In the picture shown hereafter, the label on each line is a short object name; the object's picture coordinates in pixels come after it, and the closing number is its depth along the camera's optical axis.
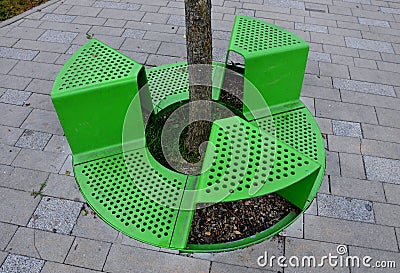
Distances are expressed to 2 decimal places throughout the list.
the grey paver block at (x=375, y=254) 2.61
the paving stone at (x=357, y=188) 3.01
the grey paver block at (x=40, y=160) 3.17
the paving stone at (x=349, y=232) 2.71
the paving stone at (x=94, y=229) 2.70
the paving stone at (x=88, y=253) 2.56
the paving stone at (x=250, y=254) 2.58
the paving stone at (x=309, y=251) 2.57
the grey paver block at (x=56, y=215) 2.76
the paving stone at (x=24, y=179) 3.02
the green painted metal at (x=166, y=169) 2.43
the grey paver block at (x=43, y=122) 3.50
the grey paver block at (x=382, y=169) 3.15
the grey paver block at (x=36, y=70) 4.09
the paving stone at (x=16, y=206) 2.81
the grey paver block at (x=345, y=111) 3.70
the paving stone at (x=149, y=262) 2.53
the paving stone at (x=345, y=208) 2.87
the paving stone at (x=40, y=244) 2.61
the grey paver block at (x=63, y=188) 2.96
